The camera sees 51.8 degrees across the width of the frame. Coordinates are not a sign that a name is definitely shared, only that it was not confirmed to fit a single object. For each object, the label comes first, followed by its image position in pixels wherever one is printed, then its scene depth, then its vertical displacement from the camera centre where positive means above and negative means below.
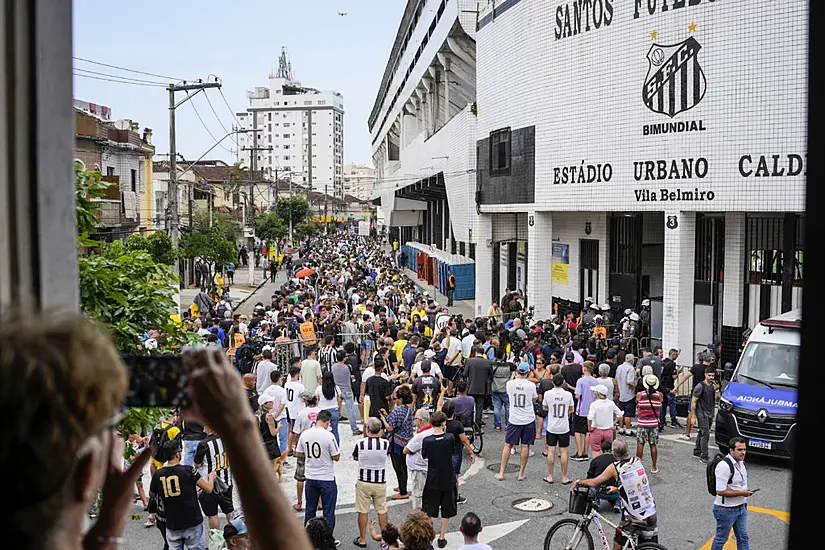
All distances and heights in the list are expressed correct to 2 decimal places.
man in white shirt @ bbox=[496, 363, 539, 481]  13.44 -2.87
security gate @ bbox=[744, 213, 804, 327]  21.72 -0.69
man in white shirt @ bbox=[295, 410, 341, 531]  10.56 -2.85
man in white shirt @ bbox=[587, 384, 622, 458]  12.86 -2.73
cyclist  9.30 -2.89
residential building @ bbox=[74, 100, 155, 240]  36.09 +3.62
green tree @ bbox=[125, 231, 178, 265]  26.17 -0.42
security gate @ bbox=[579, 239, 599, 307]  30.22 -1.12
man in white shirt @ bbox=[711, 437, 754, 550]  9.58 -2.93
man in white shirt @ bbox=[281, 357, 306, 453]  13.27 -2.55
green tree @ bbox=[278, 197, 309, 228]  81.06 +2.75
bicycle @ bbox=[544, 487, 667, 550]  9.34 -3.30
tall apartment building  189.75 +25.48
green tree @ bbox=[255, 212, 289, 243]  67.12 +0.76
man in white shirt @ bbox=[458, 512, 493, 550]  8.00 -2.75
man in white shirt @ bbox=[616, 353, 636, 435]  15.93 -2.88
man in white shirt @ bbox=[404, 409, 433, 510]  11.15 -2.92
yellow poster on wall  32.37 -0.96
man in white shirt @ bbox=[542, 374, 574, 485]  13.31 -2.88
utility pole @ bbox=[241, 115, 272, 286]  62.81 +2.69
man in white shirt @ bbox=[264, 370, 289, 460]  13.23 -2.48
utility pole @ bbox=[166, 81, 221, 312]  26.64 +2.27
